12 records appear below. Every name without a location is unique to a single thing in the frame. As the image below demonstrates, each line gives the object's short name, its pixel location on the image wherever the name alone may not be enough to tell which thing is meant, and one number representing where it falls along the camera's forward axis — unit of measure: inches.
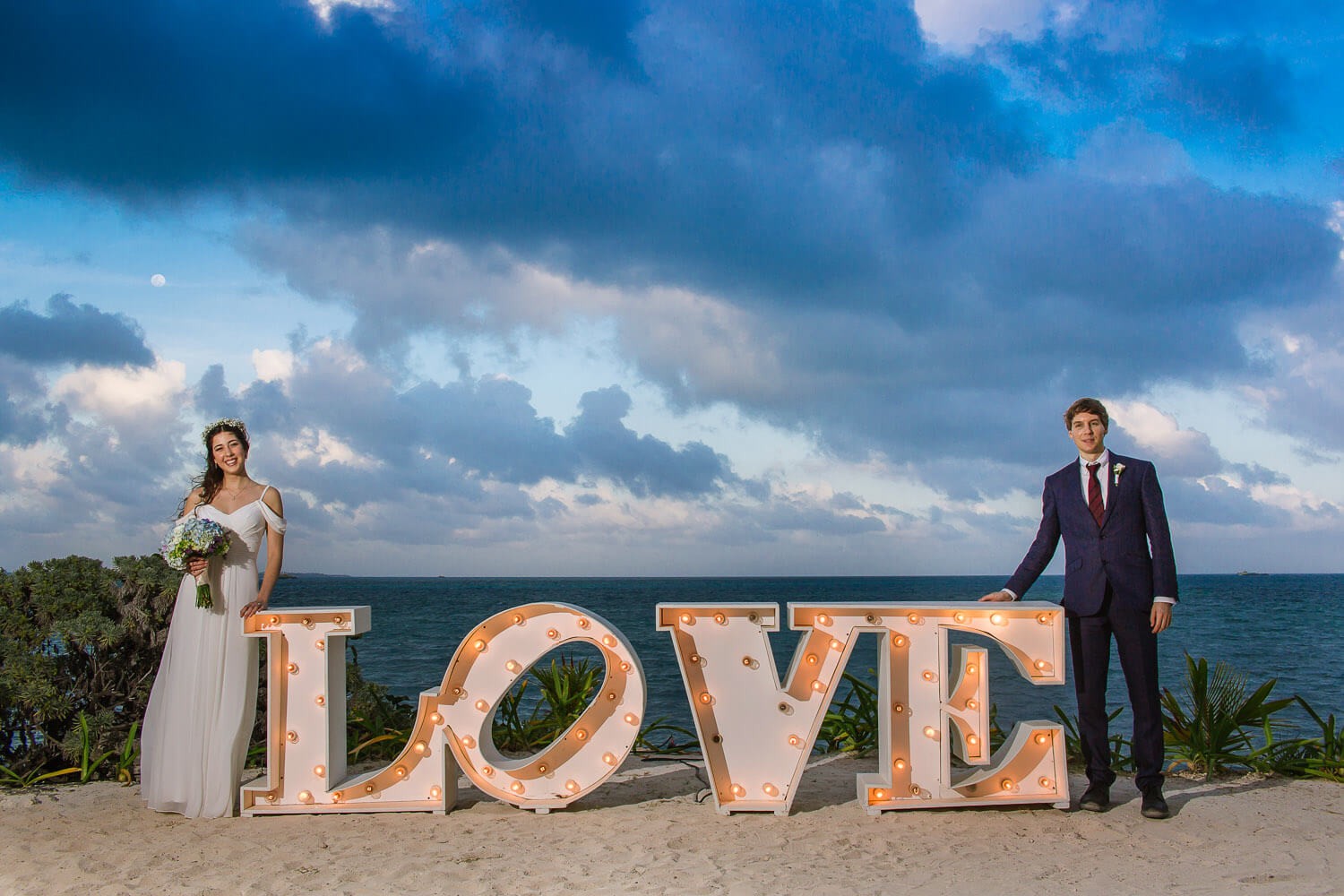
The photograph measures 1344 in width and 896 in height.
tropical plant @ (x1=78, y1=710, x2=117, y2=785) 253.1
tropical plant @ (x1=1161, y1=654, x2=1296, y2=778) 259.0
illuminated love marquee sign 215.0
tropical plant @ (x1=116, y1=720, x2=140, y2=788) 255.3
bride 220.1
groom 210.4
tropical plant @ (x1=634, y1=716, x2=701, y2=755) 290.8
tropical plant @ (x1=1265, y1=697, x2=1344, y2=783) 251.0
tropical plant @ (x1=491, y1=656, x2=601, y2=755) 286.8
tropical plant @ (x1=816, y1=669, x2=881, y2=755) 289.4
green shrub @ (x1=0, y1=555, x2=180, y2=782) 255.4
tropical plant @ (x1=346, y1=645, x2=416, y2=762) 281.4
